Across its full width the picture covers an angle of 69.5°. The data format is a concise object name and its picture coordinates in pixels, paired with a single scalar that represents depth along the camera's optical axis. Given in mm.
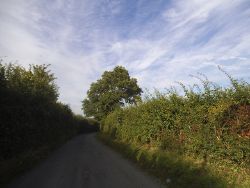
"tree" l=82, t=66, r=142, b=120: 36475
